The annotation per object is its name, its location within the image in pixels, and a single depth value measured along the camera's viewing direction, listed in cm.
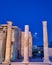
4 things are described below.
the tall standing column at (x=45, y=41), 2041
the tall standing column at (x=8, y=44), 2115
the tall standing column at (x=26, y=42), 2096
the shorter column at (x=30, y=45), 3212
